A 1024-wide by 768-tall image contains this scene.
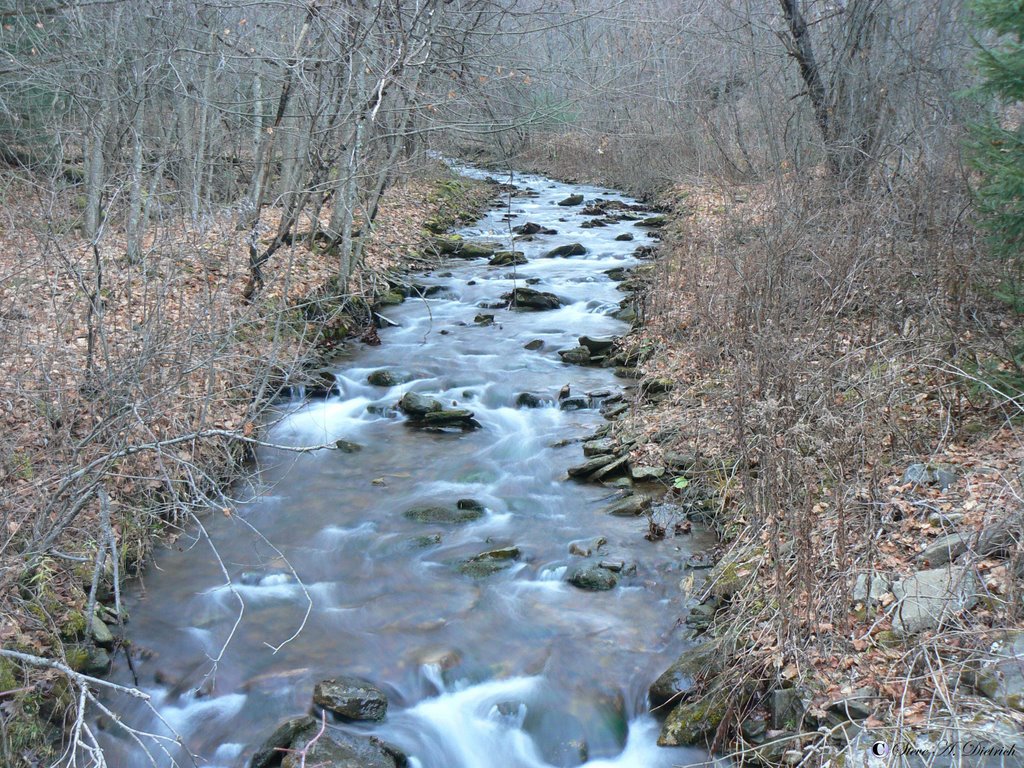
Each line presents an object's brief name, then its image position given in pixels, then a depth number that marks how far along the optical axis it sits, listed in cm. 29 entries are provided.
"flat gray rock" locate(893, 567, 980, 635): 405
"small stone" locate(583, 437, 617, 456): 840
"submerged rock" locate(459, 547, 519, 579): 673
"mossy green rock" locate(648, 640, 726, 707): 502
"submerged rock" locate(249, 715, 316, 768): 480
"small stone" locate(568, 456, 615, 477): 810
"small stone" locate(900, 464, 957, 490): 522
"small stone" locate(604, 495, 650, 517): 730
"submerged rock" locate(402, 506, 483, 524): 754
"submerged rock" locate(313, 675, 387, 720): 519
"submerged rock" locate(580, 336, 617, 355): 1140
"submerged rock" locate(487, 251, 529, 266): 1611
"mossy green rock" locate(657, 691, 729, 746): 473
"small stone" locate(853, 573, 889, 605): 460
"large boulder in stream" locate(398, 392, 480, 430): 966
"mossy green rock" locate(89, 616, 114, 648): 553
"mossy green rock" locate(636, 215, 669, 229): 1919
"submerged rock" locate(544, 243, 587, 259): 1695
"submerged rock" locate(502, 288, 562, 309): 1370
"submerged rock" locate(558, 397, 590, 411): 984
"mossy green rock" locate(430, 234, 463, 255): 1673
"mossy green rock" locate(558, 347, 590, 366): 1125
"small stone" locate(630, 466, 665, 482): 766
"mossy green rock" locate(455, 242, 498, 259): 1667
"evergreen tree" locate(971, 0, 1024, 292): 504
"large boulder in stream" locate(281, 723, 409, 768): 467
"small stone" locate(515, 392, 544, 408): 1007
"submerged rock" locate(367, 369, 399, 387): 1045
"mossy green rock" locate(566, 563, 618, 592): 635
